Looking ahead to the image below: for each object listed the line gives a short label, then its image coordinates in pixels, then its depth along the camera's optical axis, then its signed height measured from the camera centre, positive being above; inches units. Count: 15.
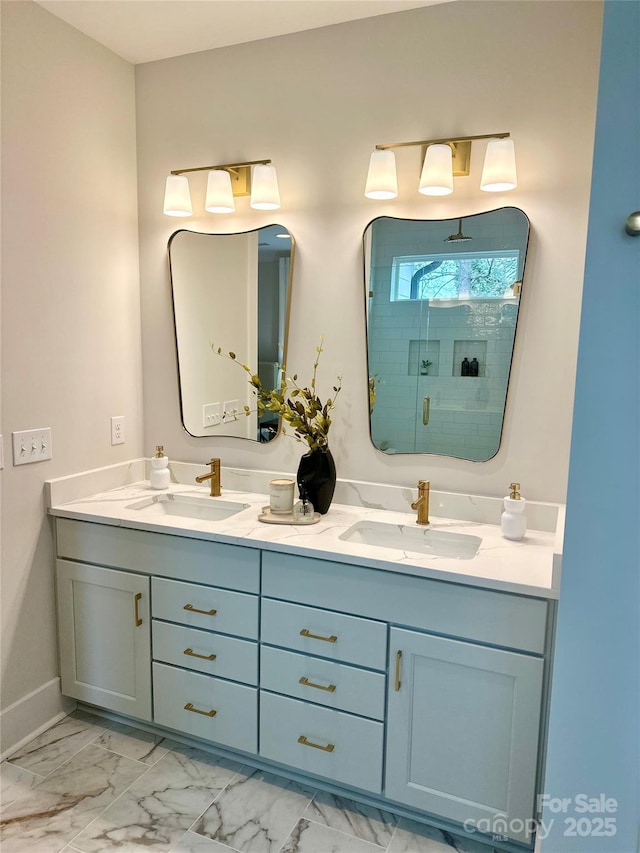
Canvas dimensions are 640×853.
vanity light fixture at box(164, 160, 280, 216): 86.7 +24.5
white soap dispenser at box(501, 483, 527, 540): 74.3 -20.1
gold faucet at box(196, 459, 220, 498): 94.3 -20.4
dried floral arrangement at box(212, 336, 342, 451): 84.8 -8.1
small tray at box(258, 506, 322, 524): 79.8 -22.8
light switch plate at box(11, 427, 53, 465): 80.5 -14.2
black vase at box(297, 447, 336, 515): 84.0 -17.9
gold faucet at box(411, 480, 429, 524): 80.2 -20.0
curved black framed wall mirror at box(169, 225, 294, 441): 91.4 +5.1
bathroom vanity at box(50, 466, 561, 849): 63.7 -36.3
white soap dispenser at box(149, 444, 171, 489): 97.7 -20.5
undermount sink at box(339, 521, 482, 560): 77.4 -24.8
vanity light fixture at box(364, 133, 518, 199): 73.1 +24.3
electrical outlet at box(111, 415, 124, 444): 97.7 -13.8
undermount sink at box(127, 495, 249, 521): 91.2 -25.0
